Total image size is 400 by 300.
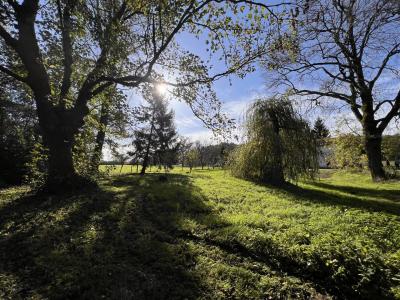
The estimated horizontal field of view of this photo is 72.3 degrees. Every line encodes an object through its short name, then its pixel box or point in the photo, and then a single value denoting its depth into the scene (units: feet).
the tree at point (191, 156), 164.80
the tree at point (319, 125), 181.94
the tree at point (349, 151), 80.50
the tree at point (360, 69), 54.95
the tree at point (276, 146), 48.03
